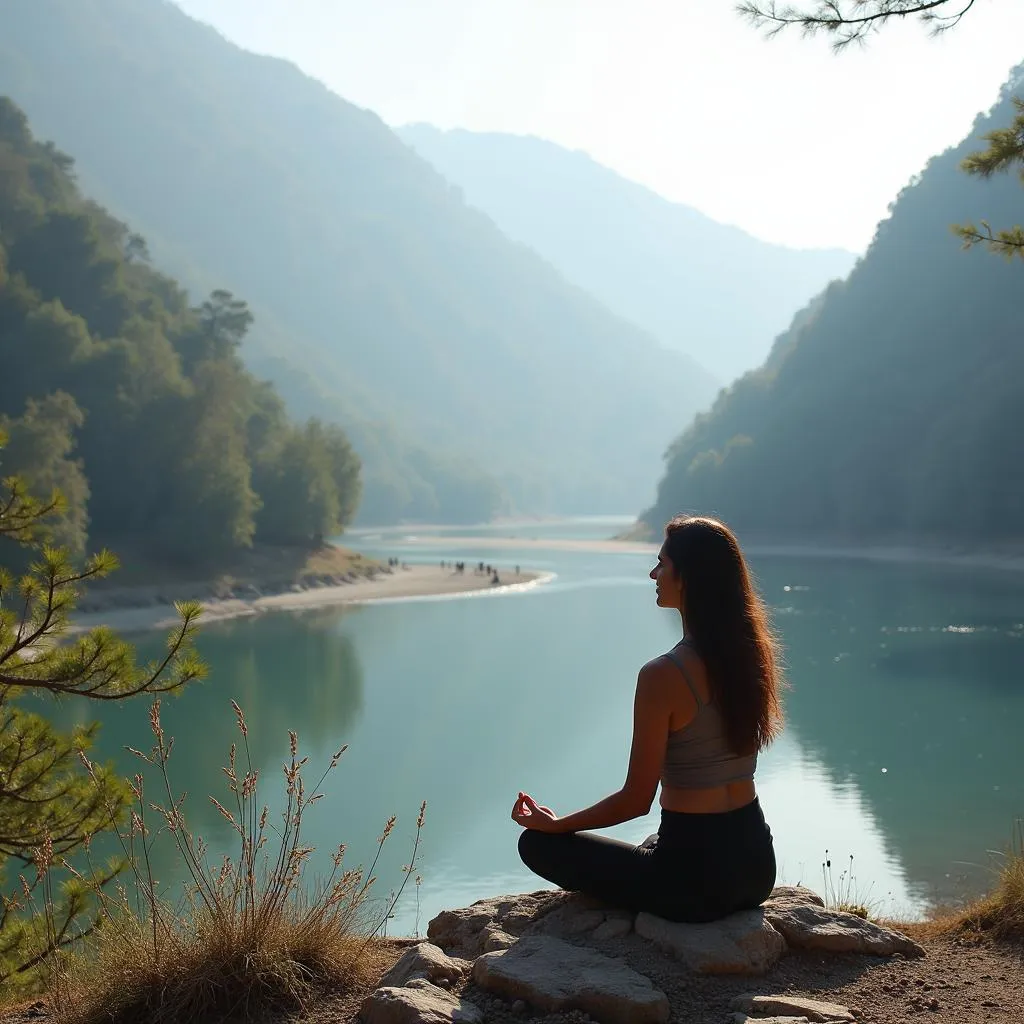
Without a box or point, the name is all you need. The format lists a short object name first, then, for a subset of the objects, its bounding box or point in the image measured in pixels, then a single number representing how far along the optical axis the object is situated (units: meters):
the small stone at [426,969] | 3.31
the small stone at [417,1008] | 2.93
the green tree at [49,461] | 30.61
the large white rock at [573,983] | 3.01
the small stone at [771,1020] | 2.92
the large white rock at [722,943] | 3.29
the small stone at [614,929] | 3.47
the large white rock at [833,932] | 3.62
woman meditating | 3.33
